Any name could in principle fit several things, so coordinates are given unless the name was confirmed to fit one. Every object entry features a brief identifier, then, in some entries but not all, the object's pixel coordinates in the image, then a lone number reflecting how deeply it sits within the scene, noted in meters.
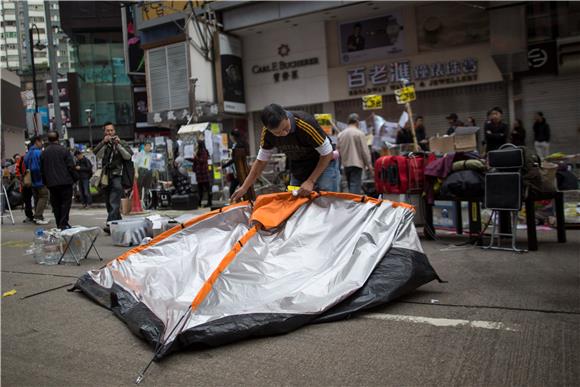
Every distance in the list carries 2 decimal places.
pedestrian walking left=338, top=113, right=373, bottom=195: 9.47
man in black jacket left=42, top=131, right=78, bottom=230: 9.35
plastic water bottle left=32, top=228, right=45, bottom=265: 6.76
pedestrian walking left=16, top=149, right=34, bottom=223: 12.36
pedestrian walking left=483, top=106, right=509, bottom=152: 10.03
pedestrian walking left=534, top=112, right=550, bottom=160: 15.20
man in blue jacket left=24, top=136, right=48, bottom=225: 11.77
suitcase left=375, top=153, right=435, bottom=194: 7.31
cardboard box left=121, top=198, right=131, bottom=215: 12.14
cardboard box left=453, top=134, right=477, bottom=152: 8.76
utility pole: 18.67
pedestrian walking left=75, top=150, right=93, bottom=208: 16.86
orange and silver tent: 3.44
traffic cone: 12.36
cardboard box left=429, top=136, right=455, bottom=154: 8.98
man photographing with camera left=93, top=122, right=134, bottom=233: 8.69
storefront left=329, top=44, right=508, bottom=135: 17.53
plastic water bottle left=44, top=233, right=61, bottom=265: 6.76
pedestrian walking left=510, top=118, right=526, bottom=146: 14.21
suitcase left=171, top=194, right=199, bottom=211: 13.84
